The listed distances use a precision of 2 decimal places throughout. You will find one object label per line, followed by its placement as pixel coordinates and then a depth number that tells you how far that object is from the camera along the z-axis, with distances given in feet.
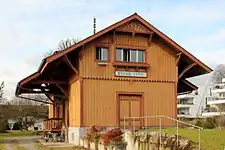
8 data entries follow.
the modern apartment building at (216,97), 285.56
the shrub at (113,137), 64.08
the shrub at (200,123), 98.05
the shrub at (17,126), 242.37
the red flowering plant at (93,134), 73.00
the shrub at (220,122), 99.05
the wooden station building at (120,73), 86.33
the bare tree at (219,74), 366.88
